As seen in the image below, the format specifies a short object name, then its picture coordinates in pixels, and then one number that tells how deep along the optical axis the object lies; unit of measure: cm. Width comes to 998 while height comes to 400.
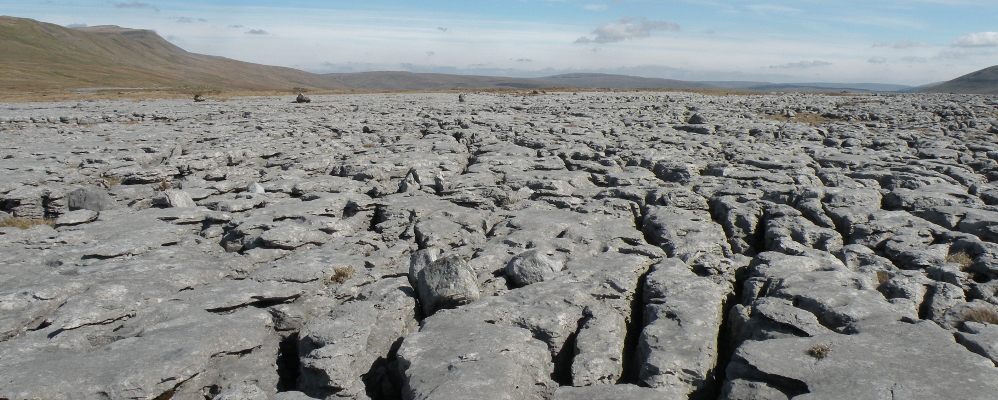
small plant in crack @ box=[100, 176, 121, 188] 1461
